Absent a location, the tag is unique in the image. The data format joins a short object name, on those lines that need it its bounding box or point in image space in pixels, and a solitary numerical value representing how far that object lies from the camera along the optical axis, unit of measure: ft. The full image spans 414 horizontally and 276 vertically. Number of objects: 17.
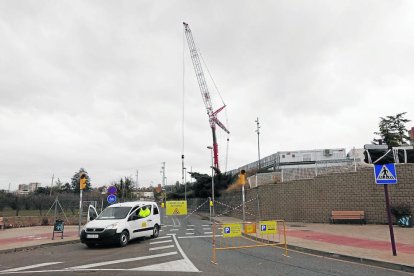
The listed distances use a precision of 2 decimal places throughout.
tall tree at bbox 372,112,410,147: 144.36
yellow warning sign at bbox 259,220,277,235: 39.08
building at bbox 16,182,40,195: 602.03
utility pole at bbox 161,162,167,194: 375.92
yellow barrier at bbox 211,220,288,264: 36.17
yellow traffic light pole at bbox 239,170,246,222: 63.93
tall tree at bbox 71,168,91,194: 354.70
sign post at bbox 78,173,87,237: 56.67
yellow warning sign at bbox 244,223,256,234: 39.60
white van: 45.80
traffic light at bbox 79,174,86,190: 56.60
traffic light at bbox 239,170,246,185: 63.93
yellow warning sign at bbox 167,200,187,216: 86.99
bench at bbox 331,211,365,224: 67.12
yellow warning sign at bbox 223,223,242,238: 35.86
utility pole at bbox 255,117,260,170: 178.91
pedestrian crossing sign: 33.78
